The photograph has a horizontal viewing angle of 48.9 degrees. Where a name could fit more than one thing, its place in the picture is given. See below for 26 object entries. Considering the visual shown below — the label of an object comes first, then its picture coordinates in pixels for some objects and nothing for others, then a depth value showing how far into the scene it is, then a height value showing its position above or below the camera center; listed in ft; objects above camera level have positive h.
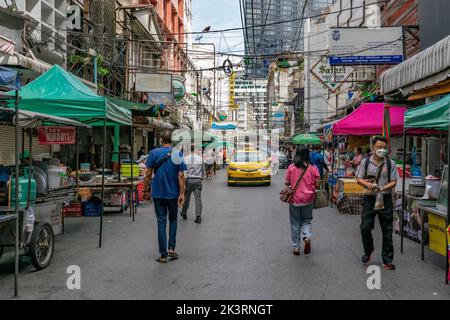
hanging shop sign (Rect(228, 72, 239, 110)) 225.09 +25.46
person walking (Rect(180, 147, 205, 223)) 38.30 -2.39
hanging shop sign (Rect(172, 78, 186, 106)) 96.31 +11.36
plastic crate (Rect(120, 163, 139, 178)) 51.49 -2.39
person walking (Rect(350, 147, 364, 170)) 54.94 -1.06
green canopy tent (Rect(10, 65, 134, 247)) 29.86 +2.83
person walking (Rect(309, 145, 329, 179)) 57.47 -1.35
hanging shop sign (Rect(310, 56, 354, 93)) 81.82 +12.85
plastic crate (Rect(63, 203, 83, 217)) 42.04 -5.36
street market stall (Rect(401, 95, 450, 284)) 21.15 -2.40
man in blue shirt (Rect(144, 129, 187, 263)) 24.58 -1.82
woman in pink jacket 26.63 -2.56
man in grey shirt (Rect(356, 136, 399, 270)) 23.09 -2.14
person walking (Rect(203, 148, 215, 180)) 90.68 -2.43
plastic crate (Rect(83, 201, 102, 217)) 42.04 -5.20
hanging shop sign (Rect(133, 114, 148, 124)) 70.13 +4.05
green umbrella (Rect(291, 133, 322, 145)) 94.02 +1.61
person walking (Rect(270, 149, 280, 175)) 125.44 -3.94
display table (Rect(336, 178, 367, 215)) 44.70 -4.48
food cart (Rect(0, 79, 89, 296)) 21.37 -3.11
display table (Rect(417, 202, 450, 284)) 22.62 -3.76
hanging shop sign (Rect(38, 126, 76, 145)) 32.50 +0.81
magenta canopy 46.44 +2.52
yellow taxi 73.82 -3.73
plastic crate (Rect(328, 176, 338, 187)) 53.11 -3.53
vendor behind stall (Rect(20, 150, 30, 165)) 29.74 -0.82
